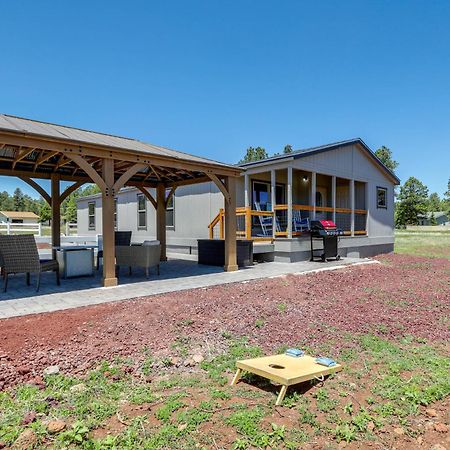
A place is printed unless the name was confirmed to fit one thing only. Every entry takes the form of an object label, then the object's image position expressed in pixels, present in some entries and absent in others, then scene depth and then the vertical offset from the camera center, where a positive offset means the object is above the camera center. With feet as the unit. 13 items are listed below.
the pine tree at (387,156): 157.48 +29.64
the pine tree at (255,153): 140.20 +28.13
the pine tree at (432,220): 223.61 -0.06
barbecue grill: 36.32 -1.64
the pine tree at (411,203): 186.60 +9.31
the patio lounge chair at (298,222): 39.73 -0.13
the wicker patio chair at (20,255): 19.38 -1.81
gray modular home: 36.58 +2.13
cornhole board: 9.25 -4.36
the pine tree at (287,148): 148.68 +31.94
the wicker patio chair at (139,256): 24.43 -2.42
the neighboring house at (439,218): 244.63 +1.47
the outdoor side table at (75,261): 23.98 -2.69
